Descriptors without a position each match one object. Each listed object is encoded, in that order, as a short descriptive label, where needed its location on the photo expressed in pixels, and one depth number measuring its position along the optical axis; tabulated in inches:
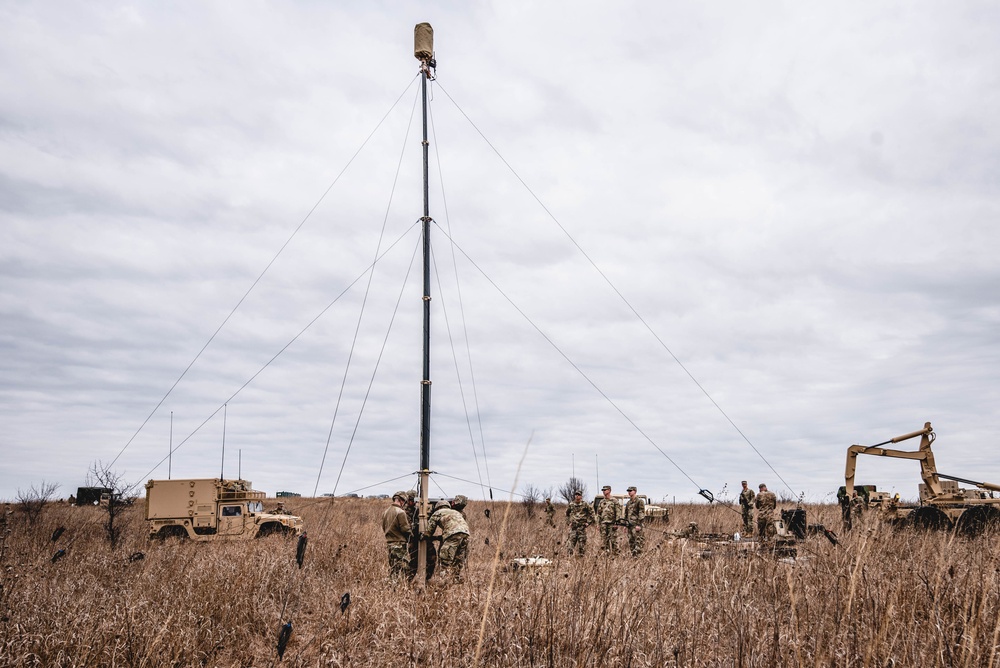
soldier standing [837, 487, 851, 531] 728.3
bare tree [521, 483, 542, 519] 1069.2
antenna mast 380.2
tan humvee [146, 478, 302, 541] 761.6
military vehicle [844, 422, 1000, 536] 706.8
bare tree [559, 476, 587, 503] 1417.3
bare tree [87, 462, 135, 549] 687.7
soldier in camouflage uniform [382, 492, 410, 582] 408.2
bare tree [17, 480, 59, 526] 868.0
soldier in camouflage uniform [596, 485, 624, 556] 652.1
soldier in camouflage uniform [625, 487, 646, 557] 625.0
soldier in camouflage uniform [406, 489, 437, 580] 397.1
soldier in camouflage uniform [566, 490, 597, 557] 660.1
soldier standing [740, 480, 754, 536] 761.1
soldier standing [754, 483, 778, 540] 723.1
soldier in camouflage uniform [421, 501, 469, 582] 394.0
